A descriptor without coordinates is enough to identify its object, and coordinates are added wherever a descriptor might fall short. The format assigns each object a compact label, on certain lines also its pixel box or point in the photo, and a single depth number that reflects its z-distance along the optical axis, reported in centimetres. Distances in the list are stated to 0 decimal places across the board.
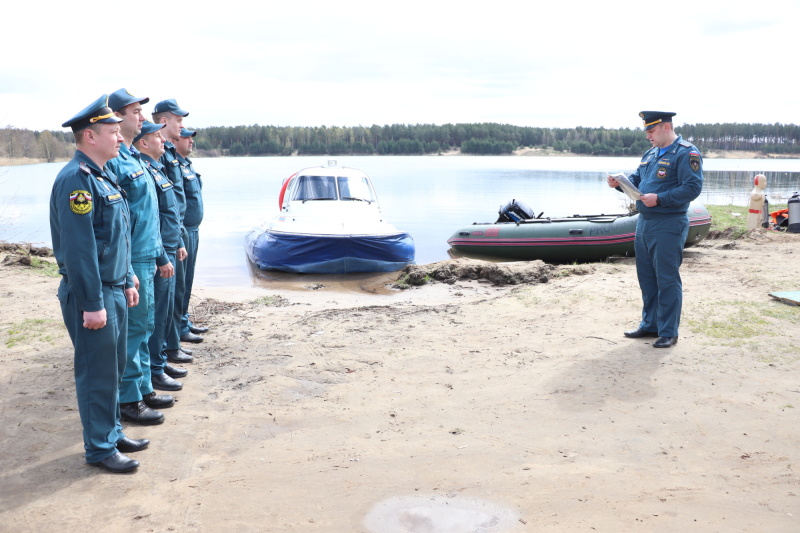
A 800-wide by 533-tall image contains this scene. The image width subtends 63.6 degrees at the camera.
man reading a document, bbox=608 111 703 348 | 525
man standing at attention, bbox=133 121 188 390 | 458
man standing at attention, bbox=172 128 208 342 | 558
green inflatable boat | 1153
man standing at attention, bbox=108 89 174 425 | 386
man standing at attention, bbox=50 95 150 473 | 308
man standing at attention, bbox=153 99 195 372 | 516
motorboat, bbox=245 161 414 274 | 1165
